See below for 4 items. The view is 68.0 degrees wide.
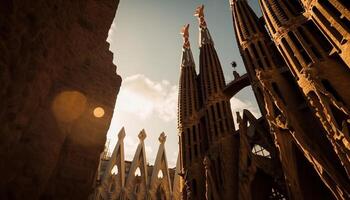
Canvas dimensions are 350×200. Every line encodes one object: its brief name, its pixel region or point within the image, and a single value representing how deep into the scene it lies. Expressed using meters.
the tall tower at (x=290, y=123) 11.67
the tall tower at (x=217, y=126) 17.48
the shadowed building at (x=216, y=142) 16.44
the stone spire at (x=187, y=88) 24.61
